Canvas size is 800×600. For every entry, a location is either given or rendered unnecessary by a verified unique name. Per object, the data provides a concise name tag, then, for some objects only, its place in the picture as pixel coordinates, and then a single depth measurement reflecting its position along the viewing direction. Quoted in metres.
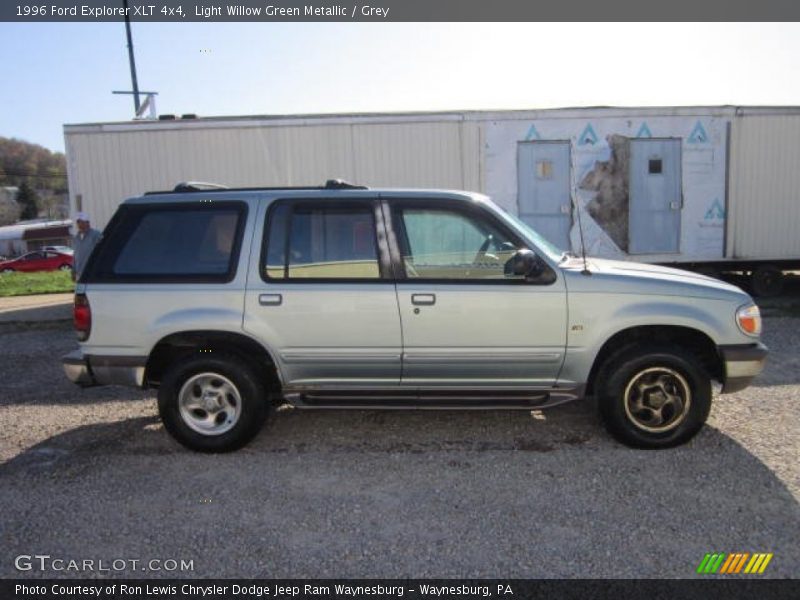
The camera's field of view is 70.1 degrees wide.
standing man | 8.06
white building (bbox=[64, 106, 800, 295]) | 9.27
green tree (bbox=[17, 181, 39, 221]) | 73.22
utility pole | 16.67
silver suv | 3.98
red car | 30.78
